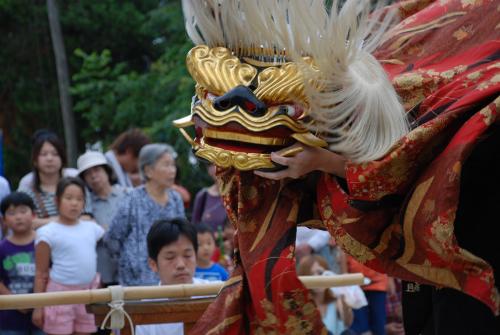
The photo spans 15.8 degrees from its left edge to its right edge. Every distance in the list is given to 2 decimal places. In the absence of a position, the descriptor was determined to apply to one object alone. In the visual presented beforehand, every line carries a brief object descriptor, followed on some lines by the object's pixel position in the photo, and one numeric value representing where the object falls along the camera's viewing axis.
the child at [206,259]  8.26
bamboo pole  5.72
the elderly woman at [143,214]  8.08
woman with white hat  8.90
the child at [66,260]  7.45
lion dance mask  4.31
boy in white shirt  7.08
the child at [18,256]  7.64
